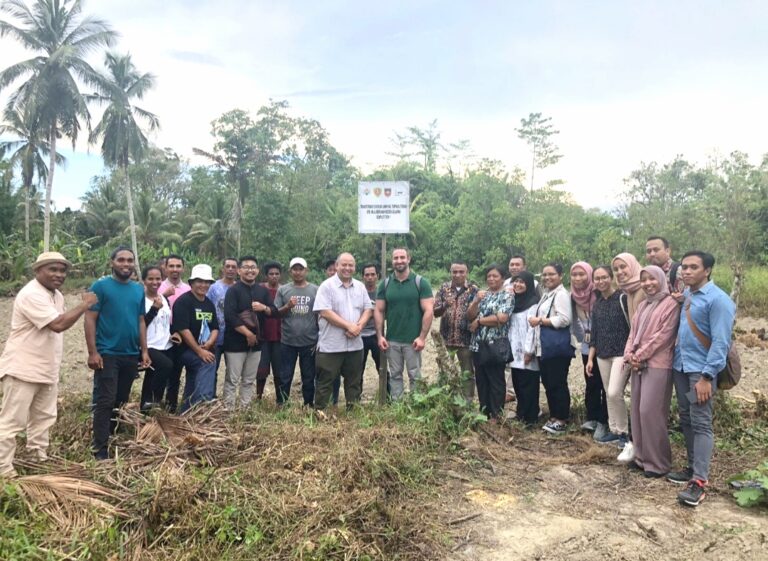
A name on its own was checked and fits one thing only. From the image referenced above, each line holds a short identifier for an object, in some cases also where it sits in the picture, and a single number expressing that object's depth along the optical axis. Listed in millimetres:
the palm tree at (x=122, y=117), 23609
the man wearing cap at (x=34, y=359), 3656
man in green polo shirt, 5418
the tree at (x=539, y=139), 27078
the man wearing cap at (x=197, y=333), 4922
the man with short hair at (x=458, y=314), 5477
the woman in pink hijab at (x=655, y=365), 4074
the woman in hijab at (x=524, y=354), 5195
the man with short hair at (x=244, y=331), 5188
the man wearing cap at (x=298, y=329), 5551
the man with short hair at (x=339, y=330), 5305
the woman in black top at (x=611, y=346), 4598
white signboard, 6312
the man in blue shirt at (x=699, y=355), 3683
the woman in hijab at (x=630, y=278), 4484
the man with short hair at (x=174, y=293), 5078
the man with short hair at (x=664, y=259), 4801
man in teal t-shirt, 4121
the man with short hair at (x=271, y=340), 5621
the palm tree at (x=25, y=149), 23984
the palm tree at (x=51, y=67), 20734
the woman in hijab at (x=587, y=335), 5047
